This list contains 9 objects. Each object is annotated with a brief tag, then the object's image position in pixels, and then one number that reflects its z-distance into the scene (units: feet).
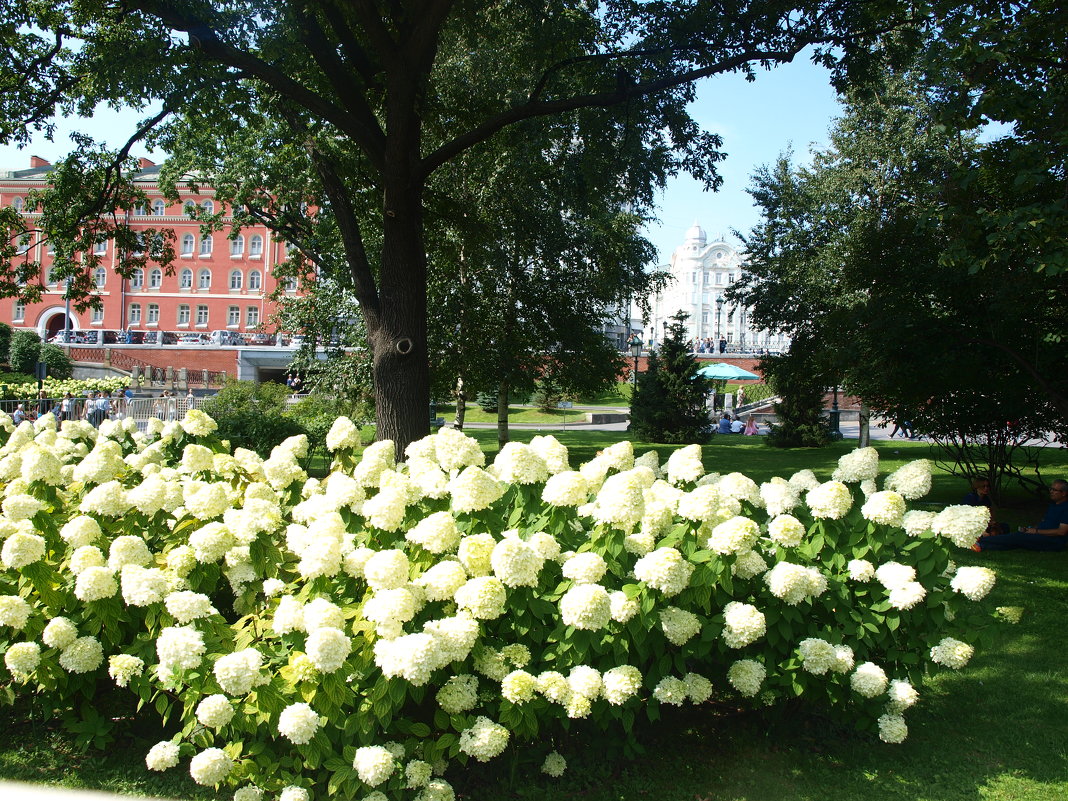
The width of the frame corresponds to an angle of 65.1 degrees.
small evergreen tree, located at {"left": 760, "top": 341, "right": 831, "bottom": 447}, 91.81
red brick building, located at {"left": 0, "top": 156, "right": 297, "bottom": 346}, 230.07
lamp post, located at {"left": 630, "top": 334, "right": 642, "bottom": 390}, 99.88
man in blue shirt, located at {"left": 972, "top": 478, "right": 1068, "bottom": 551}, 30.19
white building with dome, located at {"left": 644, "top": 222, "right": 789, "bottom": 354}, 353.72
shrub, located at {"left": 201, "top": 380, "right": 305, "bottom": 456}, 51.48
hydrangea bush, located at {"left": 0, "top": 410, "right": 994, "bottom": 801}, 11.51
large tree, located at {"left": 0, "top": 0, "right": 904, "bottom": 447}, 30.25
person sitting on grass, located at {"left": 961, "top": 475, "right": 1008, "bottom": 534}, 35.81
